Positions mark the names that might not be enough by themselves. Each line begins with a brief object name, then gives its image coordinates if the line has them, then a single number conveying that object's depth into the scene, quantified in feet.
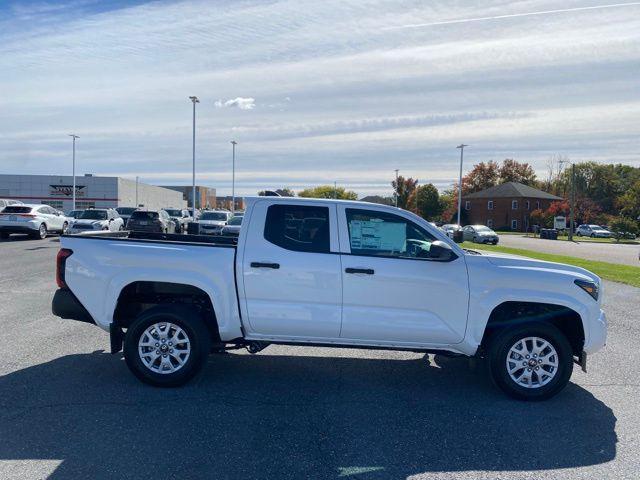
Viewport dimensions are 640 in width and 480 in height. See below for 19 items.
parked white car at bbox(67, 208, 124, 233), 81.30
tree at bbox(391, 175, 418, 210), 244.42
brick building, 270.87
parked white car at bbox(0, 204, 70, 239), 81.10
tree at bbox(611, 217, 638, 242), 187.11
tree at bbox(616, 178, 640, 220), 215.72
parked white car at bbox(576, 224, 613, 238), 218.18
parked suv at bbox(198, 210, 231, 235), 98.12
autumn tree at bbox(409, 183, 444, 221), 232.32
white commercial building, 229.04
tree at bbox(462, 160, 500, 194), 336.70
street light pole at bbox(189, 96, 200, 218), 134.47
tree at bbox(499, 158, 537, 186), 338.75
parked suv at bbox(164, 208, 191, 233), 118.01
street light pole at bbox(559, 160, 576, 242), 181.51
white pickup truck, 18.02
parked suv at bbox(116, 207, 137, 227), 116.78
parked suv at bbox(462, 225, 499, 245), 137.47
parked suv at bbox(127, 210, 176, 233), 91.66
